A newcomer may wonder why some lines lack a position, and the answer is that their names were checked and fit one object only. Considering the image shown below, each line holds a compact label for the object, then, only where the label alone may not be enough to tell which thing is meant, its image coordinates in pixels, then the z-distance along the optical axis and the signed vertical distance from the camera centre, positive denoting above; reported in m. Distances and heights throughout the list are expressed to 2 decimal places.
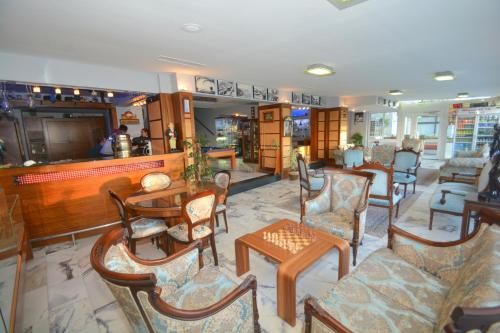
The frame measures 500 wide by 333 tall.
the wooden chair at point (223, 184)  3.05 -0.71
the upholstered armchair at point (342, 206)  2.39 -0.93
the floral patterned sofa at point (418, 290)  0.90 -1.00
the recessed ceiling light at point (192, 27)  2.31 +1.12
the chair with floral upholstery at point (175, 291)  1.00 -0.91
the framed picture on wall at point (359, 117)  10.36 +0.54
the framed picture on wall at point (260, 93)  5.67 +1.01
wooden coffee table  1.71 -1.04
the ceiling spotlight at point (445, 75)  4.38 +0.99
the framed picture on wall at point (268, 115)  6.72 +0.49
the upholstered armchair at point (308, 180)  4.10 -0.91
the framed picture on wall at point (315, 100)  7.56 +1.04
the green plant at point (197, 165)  4.18 -0.60
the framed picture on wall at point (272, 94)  6.07 +1.02
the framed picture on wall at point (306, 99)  7.15 +1.03
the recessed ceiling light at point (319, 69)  3.69 +1.02
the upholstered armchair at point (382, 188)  3.14 -0.87
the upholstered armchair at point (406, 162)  4.84 -0.78
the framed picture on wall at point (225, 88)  4.90 +1.01
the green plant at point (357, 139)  9.02 -0.42
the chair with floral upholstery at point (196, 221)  2.17 -0.88
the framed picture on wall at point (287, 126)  6.56 +0.15
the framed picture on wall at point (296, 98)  6.79 +1.00
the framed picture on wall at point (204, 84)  4.52 +1.01
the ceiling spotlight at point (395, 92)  6.46 +1.03
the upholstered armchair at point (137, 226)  2.35 -1.01
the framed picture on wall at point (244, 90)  5.27 +1.01
